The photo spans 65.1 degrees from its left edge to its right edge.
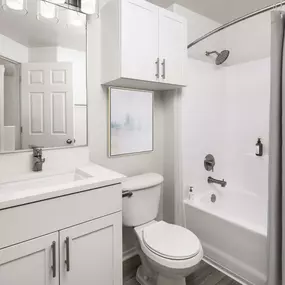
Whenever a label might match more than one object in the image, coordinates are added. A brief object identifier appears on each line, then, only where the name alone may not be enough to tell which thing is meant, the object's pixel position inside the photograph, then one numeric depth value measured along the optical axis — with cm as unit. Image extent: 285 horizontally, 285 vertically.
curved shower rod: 136
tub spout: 236
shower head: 226
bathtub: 163
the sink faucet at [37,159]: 149
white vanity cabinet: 99
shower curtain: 130
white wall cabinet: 155
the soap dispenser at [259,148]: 227
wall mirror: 143
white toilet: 135
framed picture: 184
